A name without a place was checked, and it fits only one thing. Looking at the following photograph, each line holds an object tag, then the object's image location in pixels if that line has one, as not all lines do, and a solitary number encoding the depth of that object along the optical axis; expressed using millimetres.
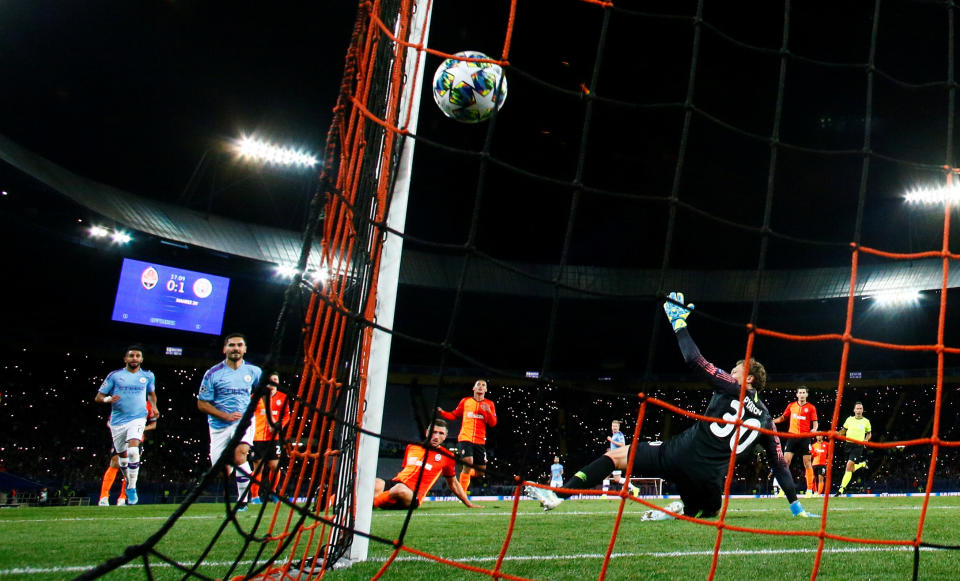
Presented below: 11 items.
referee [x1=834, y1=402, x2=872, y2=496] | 10898
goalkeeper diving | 4125
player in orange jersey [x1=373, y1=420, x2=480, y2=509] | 6133
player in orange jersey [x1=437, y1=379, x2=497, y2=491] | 8117
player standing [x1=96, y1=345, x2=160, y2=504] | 7094
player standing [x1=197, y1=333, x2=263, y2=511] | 5891
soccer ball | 3766
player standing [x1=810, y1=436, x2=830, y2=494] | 11703
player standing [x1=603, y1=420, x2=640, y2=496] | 11383
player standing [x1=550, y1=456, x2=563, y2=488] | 15070
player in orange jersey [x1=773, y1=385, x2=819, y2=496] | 9914
